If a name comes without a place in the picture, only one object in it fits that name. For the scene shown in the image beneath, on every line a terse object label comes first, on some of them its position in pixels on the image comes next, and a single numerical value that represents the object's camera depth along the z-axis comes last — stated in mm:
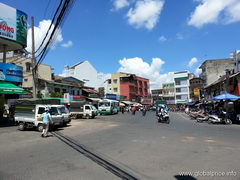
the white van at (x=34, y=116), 15203
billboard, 19172
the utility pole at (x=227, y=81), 26141
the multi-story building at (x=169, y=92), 89638
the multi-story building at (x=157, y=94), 95394
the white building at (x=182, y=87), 84350
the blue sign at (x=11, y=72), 19722
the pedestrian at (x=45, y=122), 12656
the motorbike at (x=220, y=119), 19605
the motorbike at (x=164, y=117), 20639
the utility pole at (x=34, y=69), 18994
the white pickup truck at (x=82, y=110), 28391
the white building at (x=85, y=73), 54625
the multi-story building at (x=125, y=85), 75062
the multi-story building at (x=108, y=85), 77106
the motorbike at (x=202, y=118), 22062
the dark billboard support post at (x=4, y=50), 21166
